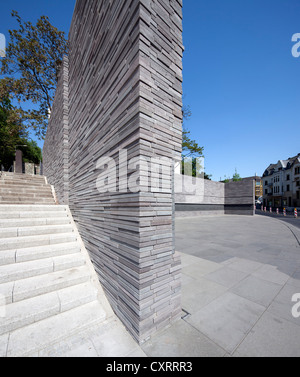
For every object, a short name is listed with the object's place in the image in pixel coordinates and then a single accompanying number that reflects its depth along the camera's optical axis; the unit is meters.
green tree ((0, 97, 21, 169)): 24.08
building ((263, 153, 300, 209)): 41.62
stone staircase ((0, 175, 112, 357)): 2.29
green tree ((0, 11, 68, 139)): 12.70
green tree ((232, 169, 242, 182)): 51.76
